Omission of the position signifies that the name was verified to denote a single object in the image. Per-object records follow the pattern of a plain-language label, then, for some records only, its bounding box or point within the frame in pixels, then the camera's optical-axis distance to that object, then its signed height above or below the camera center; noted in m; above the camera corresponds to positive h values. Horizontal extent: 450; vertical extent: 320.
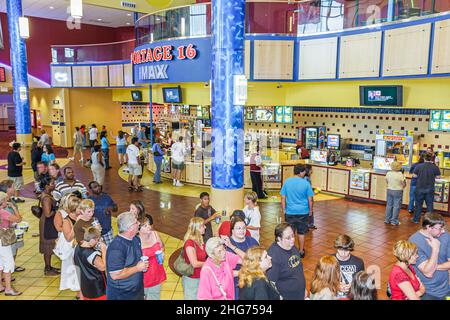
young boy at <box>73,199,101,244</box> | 4.47 -1.31
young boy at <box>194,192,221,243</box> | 5.60 -1.50
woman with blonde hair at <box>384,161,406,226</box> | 8.35 -1.73
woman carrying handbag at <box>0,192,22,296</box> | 5.14 -1.76
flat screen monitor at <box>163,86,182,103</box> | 13.08 +0.40
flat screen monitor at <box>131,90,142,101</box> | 19.50 +0.56
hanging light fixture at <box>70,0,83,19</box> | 5.75 +1.42
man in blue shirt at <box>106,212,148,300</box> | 3.47 -1.40
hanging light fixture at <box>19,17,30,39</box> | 11.80 +2.33
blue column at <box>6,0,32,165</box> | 14.35 +1.13
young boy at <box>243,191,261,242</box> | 5.47 -1.47
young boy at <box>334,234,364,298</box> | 3.75 -1.48
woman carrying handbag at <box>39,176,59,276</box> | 5.74 -1.85
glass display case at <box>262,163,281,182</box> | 11.42 -1.87
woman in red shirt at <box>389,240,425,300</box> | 3.39 -1.47
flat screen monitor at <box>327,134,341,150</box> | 11.78 -1.00
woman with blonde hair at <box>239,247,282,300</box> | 3.03 -1.35
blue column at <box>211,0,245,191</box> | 5.63 +0.24
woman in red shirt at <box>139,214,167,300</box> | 4.09 -1.62
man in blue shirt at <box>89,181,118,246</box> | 5.68 -1.49
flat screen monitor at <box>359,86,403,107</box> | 9.53 +0.31
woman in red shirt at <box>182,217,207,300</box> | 4.03 -1.48
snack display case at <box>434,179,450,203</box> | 9.16 -1.90
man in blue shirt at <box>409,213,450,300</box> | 3.86 -1.48
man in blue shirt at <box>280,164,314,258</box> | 6.22 -1.46
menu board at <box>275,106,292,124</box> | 13.44 -0.23
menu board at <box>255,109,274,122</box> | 13.91 -0.27
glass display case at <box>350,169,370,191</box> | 10.30 -1.88
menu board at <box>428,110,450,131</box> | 9.76 -0.29
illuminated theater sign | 10.69 +1.31
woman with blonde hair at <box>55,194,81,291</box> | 5.13 -1.66
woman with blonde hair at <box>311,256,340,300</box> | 3.26 -1.44
